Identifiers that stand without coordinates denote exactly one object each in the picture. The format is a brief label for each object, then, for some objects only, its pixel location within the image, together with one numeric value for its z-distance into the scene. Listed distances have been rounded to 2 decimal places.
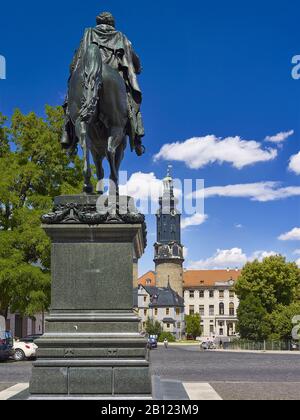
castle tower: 154.12
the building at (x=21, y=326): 51.81
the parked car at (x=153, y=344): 59.51
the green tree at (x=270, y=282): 69.81
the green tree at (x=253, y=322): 61.47
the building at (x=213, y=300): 166.12
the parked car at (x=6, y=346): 27.44
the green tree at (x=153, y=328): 103.25
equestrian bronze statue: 9.07
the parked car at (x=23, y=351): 29.66
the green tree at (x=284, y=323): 58.97
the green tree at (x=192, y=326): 139.75
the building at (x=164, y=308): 139.88
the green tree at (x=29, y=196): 29.67
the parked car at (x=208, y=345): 59.98
